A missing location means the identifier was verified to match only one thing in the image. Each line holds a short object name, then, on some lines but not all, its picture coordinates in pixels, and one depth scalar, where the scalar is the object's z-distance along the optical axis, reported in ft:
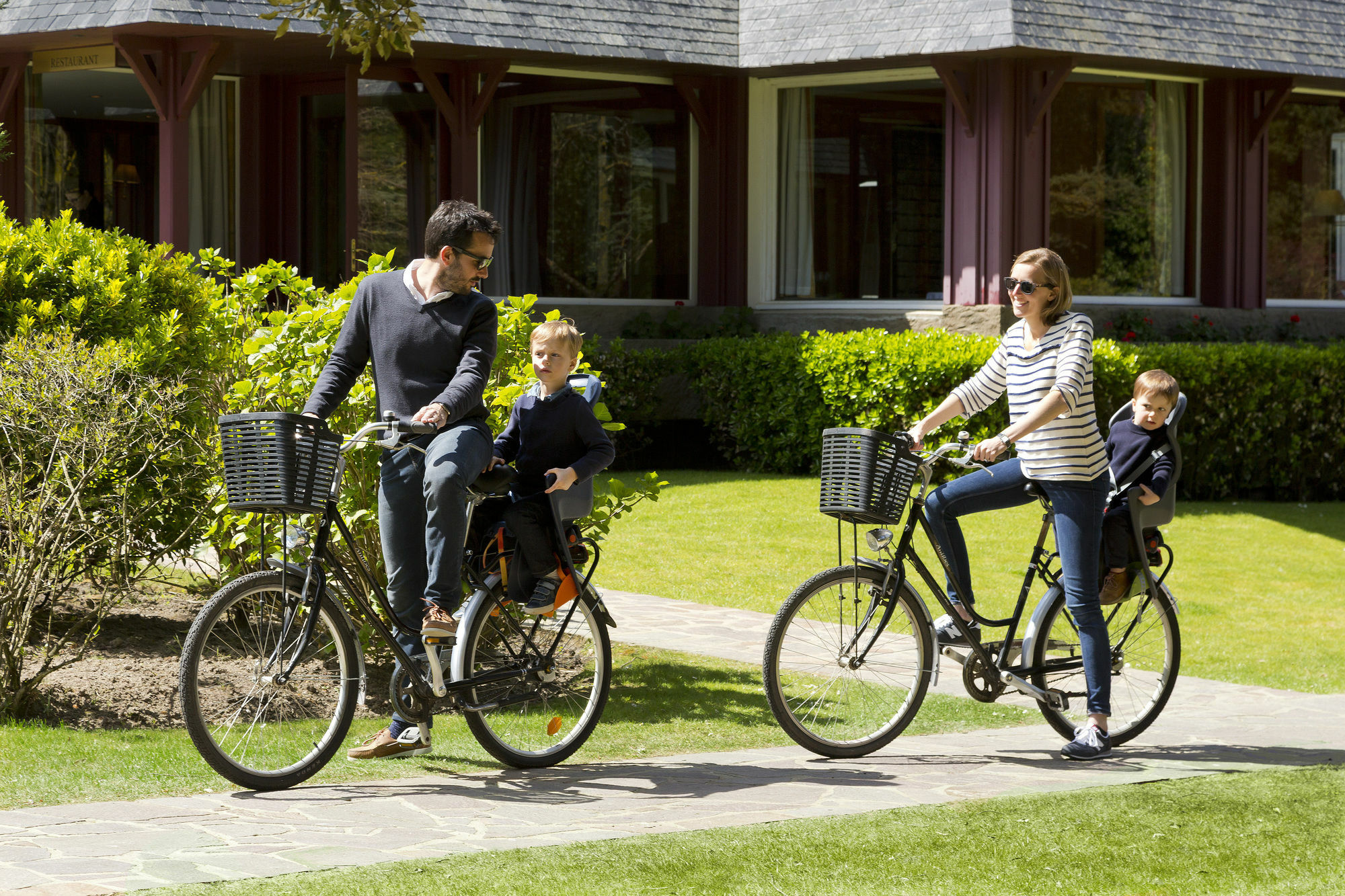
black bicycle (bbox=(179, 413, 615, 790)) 34.91
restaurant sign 102.58
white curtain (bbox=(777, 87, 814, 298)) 118.01
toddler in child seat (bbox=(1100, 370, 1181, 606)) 42.42
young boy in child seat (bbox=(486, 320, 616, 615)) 39.04
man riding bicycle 37.22
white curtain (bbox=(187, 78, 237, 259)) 110.42
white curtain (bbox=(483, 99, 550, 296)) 115.24
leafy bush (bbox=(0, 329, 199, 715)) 42.50
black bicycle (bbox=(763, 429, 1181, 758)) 39.52
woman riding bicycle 40.68
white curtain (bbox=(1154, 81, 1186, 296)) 117.80
